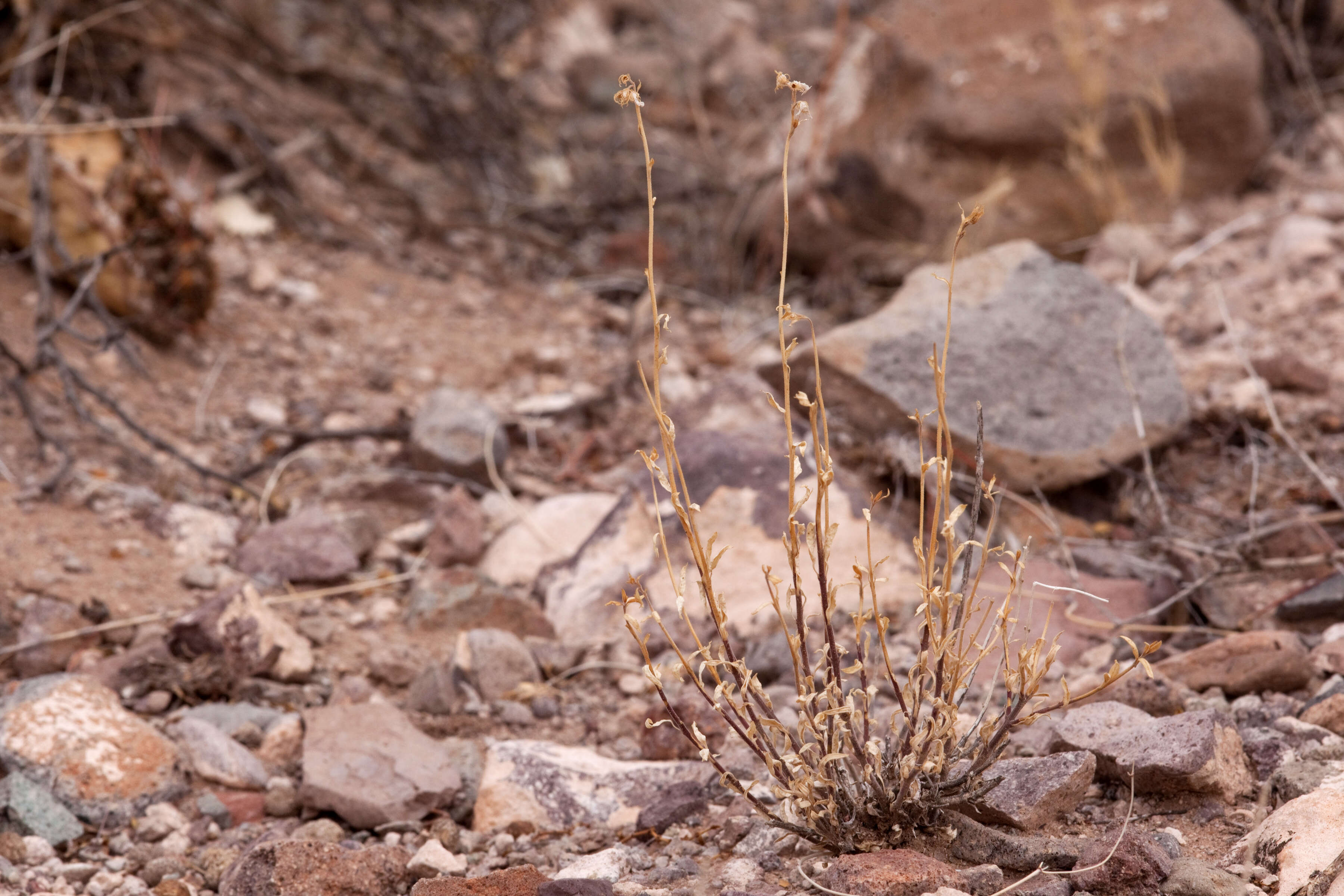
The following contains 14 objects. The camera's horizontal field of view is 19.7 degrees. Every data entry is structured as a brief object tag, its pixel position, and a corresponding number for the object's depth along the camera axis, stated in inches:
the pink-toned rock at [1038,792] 75.9
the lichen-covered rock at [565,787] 79.8
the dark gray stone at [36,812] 78.7
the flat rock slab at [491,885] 75.4
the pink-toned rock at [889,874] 73.5
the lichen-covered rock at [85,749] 79.8
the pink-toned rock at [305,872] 76.4
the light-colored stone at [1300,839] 73.7
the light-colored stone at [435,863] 77.5
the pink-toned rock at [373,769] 79.9
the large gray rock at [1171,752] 76.3
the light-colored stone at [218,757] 81.2
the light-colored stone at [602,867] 76.3
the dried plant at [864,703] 74.6
